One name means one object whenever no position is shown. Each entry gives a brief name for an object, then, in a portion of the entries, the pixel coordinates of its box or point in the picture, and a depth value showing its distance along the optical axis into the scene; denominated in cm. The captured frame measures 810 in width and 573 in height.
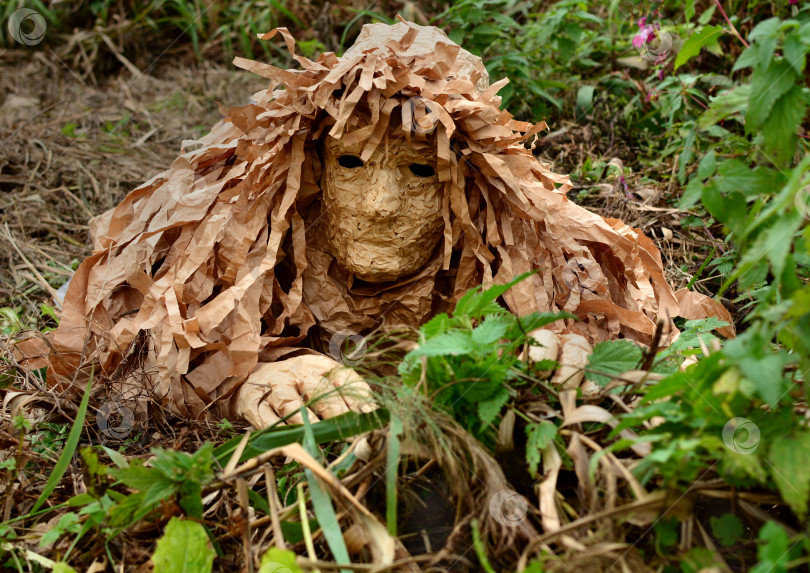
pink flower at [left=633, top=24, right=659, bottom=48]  269
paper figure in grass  167
